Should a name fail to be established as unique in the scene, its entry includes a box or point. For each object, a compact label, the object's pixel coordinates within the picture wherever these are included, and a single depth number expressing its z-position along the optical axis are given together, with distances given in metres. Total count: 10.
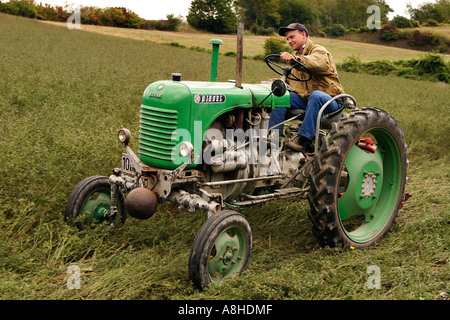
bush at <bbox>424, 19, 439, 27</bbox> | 42.58
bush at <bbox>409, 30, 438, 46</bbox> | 35.88
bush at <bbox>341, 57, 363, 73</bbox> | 30.22
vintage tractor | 3.52
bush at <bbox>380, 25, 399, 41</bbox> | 37.56
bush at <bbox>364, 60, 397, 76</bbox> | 30.39
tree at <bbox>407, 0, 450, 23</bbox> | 46.50
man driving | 4.25
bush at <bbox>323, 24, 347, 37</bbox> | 22.75
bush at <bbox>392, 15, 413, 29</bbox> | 39.59
